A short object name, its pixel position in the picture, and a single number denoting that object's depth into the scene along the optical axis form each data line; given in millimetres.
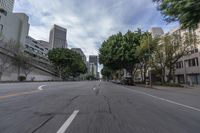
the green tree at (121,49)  21337
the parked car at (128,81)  22954
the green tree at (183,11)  5128
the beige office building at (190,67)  23094
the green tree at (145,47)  18674
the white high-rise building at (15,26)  31006
